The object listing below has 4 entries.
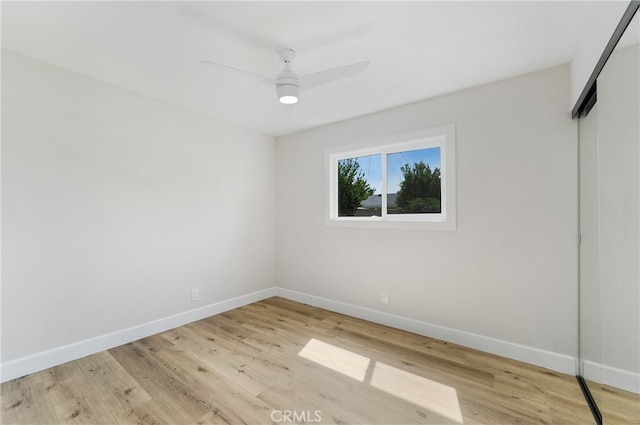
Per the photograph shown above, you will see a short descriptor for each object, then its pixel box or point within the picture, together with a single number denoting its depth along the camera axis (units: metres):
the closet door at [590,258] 1.72
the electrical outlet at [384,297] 3.06
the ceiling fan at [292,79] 1.88
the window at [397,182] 2.75
